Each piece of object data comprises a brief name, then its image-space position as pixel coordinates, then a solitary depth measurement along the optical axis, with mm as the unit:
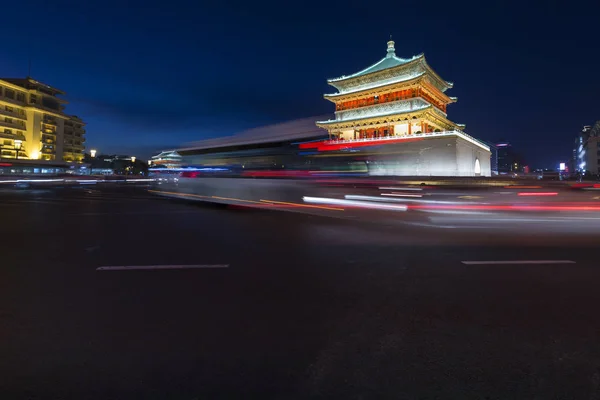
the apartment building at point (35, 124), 59906
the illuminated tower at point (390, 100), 43500
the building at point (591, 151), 87062
